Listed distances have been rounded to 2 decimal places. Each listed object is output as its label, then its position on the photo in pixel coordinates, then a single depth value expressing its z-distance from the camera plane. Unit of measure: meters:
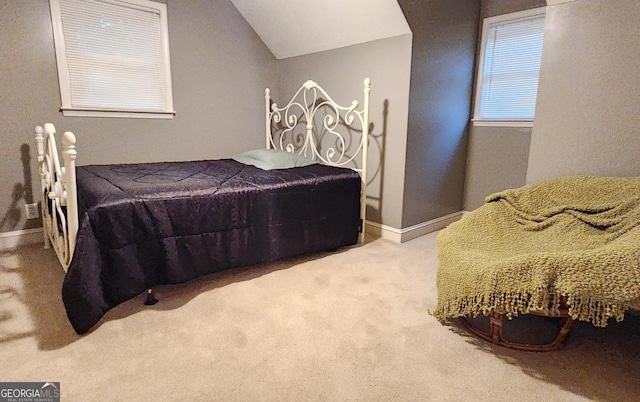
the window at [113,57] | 2.74
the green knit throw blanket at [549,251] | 1.25
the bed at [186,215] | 1.69
